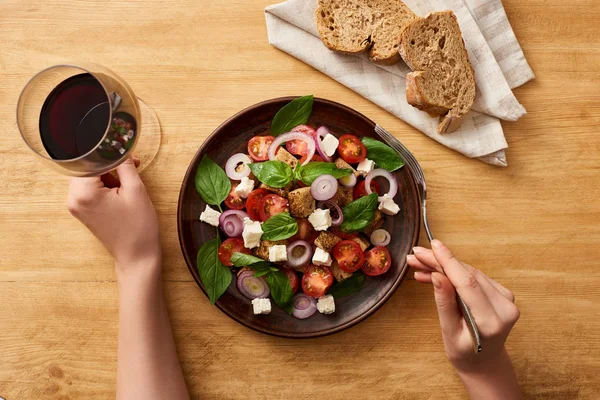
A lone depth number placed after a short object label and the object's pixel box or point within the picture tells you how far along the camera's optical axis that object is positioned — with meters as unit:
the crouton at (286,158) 0.75
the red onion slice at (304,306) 0.76
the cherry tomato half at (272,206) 0.74
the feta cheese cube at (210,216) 0.75
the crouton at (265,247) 0.74
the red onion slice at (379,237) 0.77
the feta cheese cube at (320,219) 0.73
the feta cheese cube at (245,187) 0.74
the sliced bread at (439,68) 0.77
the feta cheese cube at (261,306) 0.75
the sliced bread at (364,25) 0.78
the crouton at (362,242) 0.75
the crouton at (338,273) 0.75
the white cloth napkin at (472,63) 0.79
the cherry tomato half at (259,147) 0.76
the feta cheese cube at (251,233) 0.73
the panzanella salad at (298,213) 0.73
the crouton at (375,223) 0.76
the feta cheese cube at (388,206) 0.75
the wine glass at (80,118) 0.65
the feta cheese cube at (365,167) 0.75
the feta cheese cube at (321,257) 0.74
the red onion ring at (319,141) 0.75
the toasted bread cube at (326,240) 0.74
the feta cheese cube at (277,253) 0.73
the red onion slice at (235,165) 0.76
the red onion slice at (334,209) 0.74
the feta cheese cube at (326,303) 0.75
